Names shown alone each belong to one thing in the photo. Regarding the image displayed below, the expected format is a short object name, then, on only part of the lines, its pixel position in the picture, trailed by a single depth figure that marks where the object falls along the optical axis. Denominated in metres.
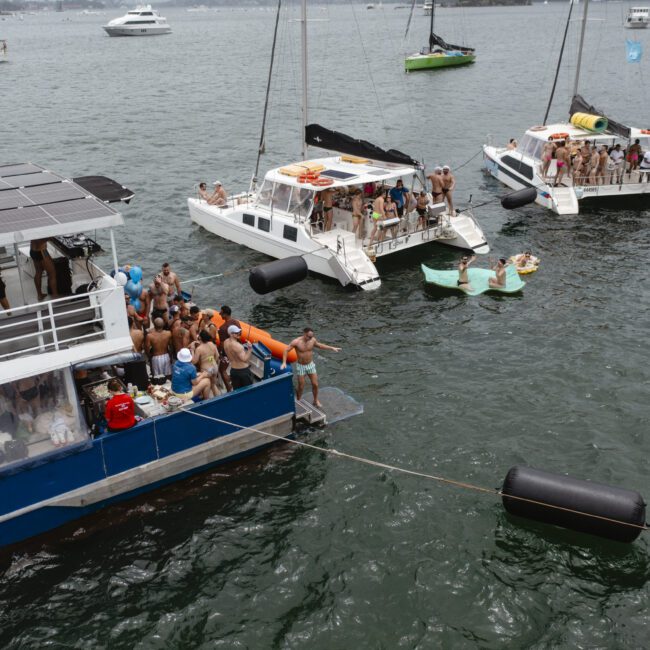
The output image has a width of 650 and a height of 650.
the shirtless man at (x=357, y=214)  23.94
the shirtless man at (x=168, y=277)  19.55
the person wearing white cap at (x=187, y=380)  14.13
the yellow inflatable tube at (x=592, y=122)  31.55
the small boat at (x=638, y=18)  128.88
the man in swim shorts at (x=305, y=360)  15.88
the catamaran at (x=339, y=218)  23.70
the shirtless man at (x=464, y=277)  23.08
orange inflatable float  17.61
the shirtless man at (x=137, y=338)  15.52
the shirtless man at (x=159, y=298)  17.48
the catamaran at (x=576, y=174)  30.20
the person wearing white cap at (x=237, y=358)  14.72
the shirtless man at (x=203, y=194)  29.14
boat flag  39.75
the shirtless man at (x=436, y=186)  25.70
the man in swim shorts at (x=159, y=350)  15.48
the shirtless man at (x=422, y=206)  25.11
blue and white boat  12.34
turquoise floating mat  23.09
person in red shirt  12.77
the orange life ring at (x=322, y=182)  23.88
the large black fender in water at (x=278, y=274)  21.83
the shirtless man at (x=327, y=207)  24.80
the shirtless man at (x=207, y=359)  14.72
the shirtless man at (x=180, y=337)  15.66
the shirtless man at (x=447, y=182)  25.80
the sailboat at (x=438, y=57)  76.62
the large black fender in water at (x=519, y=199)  28.81
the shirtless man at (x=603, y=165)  30.45
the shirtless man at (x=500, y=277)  22.94
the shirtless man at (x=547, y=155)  31.28
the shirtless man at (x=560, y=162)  30.56
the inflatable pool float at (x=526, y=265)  24.50
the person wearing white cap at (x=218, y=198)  28.67
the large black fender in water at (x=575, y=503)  12.10
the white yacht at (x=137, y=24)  126.94
